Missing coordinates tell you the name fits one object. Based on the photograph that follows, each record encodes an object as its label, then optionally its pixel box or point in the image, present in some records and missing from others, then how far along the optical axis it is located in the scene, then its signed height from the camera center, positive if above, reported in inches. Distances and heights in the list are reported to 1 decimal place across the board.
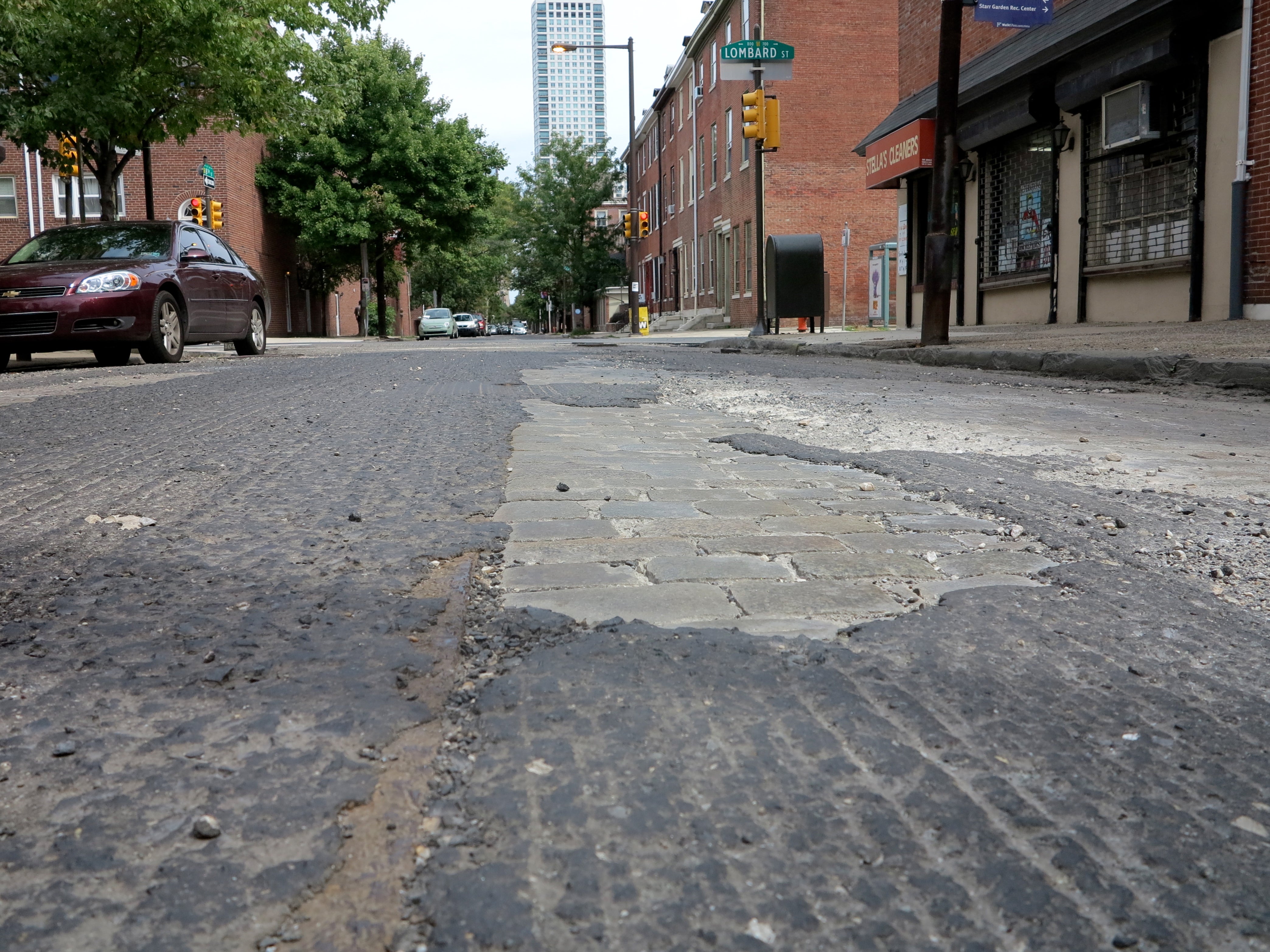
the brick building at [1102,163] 479.8 +92.3
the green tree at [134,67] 613.9 +168.7
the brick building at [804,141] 1230.3 +241.2
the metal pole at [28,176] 1310.3 +214.5
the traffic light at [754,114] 719.7 +150.4
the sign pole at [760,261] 748.0 +60.3
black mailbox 814.5 +50.0
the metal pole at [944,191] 462.9 +65.1
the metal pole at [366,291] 1558.8 +86.0
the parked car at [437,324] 1712.6 +39.0
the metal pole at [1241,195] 452.1 +59.0
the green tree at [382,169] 1485.0 +249.9
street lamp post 1224.8 +290.4
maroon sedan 429.4 +25.6
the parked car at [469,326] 2534.4 +53.9
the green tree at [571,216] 2246.6 +273.6
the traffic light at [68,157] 692.7 +125.4
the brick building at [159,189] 1325.0 +201.2
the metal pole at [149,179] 750.5 +120.7
